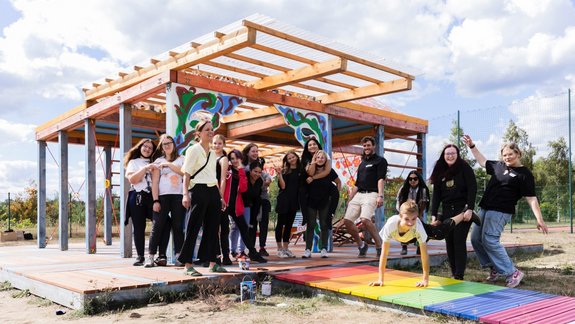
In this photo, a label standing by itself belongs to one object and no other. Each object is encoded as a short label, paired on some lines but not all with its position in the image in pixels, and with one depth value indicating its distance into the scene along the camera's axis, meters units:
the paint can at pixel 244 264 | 5.54
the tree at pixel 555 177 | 19.10
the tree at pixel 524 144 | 19.45
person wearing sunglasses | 7.10
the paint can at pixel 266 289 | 5.00
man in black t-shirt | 6.58
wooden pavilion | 6.58
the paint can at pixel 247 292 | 4.73
